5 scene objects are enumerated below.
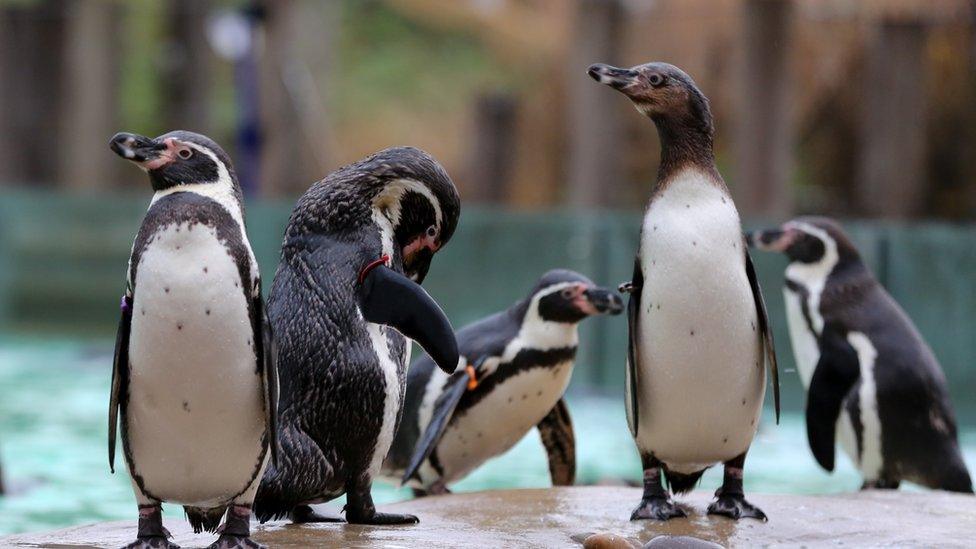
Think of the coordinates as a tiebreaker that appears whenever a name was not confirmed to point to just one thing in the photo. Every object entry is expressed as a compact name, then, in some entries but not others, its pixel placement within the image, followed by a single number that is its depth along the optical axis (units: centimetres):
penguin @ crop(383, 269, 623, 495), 827
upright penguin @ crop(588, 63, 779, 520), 658
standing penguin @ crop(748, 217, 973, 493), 869
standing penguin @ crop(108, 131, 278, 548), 540
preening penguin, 617
